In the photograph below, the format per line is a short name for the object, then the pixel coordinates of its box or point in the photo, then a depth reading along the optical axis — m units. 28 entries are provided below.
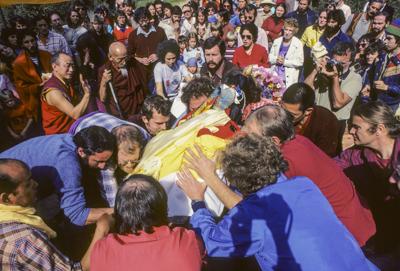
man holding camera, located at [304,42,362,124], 3.74
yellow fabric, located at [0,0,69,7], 6.15
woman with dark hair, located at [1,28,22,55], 5.14
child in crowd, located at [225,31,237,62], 5.77
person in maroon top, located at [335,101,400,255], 2.59
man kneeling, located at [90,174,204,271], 1.71
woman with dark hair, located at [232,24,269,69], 5.13
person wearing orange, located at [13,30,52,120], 4.72
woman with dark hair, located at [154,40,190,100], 4.68
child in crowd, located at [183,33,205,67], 5.81
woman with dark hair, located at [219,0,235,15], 8.50
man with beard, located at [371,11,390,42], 5.19
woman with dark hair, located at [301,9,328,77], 5.87
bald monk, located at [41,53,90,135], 3.58
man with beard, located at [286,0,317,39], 6.79
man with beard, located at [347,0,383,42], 5.88
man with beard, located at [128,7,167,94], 6.34
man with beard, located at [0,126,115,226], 2.59
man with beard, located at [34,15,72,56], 5.65
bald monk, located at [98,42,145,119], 4.43
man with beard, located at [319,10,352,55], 5.61
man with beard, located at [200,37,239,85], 4.33
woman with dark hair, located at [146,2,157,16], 7.88
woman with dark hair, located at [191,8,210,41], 7.11
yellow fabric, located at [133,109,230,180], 2.38
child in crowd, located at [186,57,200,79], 4.78
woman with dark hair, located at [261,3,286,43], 6.83
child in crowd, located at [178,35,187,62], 6.29
